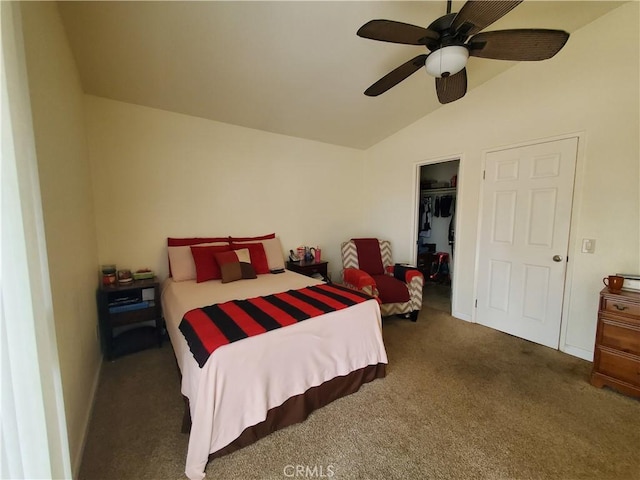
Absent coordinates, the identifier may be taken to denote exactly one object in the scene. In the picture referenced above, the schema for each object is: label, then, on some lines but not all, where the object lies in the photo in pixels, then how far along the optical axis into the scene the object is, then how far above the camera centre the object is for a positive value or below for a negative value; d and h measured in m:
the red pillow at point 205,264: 2.64 -0.46
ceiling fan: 1.29 +0.99
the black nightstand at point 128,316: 2.36 -0.90
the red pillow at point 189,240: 2.84 -0.25
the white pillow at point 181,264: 2.67 -0.47
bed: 1.34 -0.93
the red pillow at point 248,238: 3.21 -0.25
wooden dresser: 1.84 -0.90
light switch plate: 2.32 -0.24
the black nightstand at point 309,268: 3.46 -0.66
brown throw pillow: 2.60 -0.48
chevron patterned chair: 3.04 -0.75
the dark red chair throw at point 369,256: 3.61 -0.53
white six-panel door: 2.51 -0.21
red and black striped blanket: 1.48 -0.64
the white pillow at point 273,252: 3.24 -0.42
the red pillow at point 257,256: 2.99 -0.44
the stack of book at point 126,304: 2.41 -0.80
